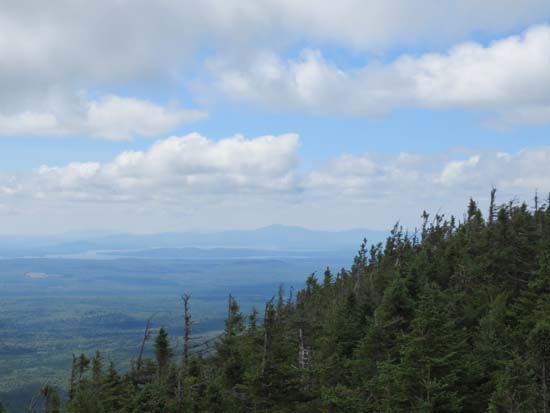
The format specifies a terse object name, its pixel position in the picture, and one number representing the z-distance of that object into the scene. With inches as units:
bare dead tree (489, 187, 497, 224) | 3095.5
